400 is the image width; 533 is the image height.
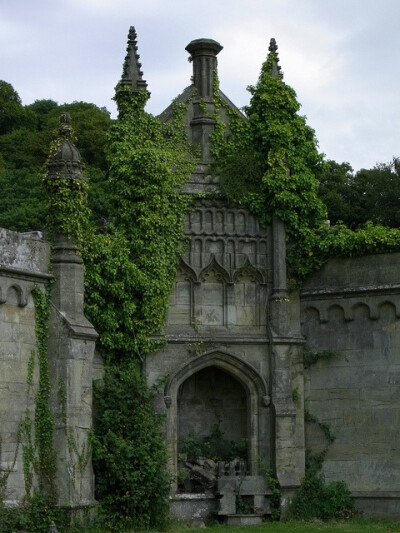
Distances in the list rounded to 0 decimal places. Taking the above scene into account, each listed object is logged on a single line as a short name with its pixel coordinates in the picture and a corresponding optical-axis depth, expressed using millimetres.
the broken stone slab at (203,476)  26062
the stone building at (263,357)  26453
